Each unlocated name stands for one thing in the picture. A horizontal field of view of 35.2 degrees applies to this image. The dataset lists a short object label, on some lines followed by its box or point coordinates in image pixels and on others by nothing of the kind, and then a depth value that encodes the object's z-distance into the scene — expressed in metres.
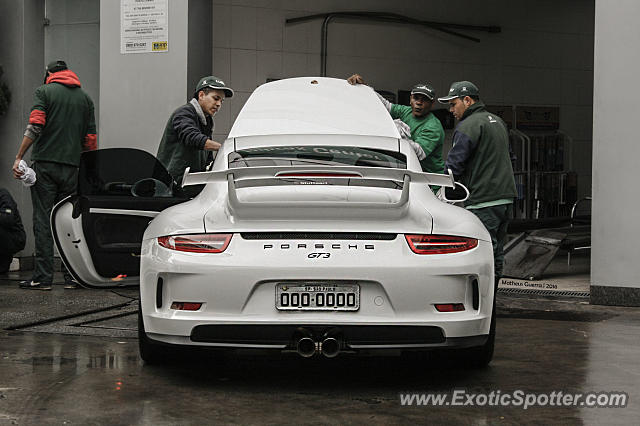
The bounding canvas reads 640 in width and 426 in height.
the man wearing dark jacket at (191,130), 8.57
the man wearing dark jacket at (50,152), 9.39
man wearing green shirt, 8.20
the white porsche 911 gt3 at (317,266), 4.82
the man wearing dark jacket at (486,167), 7.81
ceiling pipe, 14.47
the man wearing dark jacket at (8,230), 10.29
